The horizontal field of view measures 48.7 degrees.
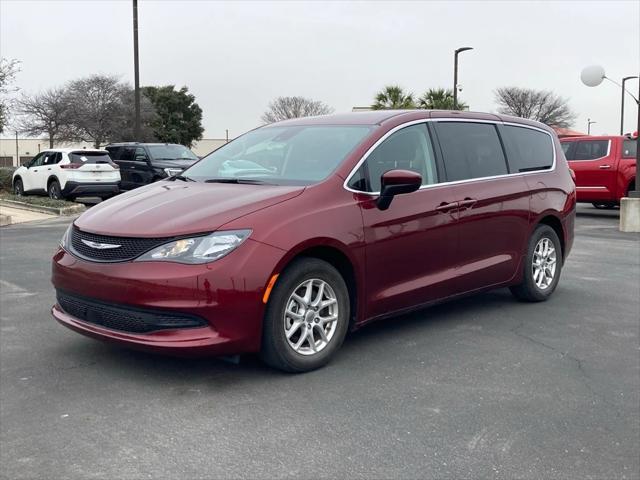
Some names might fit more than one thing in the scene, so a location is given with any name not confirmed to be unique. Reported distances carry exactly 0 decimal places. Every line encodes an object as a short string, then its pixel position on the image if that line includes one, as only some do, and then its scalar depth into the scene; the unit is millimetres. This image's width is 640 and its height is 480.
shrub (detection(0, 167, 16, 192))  22781
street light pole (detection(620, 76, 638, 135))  56094
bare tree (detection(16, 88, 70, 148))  48031
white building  73012
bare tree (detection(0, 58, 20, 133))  20969
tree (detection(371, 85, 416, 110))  35688
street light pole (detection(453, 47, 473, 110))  33812
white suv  18141
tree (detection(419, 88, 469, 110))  36562
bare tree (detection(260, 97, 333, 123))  56875
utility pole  24844
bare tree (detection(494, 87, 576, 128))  57938
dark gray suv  18391
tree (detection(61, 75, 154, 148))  48531
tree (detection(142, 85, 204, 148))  64562
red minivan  4102
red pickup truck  15594
